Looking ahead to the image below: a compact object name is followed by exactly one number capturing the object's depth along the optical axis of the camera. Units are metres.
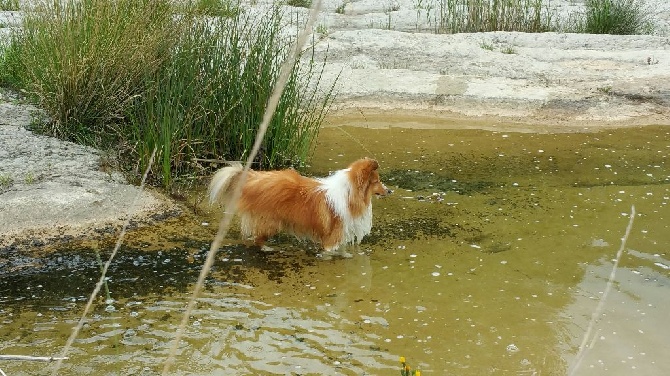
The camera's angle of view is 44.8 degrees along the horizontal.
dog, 5.43
